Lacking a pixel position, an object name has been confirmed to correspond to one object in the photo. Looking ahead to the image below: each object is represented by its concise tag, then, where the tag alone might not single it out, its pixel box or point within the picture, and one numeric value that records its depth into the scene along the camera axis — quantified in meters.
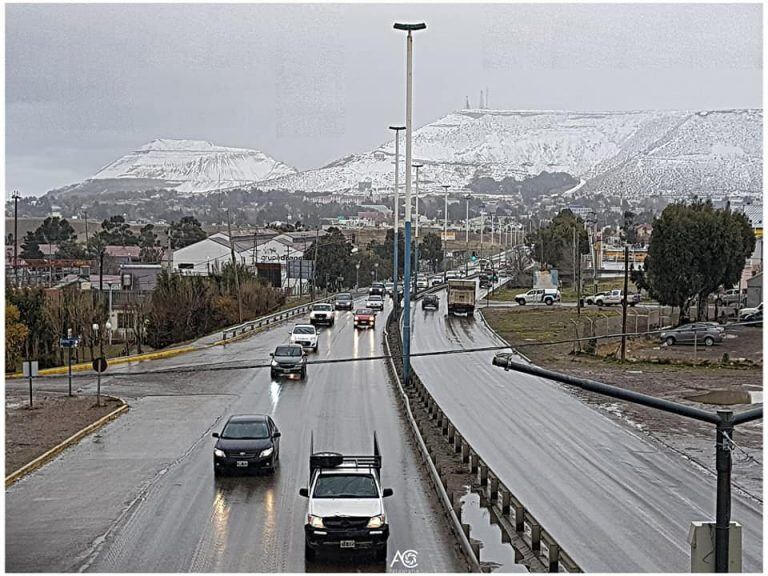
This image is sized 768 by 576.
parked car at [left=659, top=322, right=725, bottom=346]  54.50
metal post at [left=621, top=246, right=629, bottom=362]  48.64
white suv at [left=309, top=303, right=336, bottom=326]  69.75
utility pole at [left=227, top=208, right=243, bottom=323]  74.43
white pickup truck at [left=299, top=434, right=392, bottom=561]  16.78
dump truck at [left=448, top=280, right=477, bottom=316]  79.19
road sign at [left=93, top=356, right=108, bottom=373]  33.72
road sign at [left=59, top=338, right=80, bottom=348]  34.84
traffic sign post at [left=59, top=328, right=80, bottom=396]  34.84
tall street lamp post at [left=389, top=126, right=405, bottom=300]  54.45
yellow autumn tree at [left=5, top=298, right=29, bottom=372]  48.72
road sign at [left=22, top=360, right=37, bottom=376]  31.03
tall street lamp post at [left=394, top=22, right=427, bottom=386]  38.06
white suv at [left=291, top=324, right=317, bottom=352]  53.34
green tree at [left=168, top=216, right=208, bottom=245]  147.84
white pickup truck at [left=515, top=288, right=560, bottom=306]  87.12
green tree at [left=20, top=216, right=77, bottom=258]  134.12
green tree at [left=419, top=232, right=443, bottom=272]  161.00
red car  67.12
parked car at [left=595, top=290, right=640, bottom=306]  80.12
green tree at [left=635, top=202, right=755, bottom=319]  62.53
